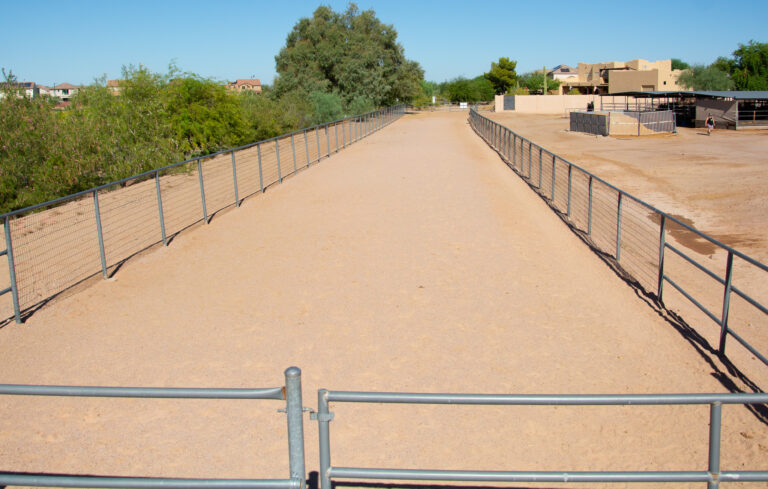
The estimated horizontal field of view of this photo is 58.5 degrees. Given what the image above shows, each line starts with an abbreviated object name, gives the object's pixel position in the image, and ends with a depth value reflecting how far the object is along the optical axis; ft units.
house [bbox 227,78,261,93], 597.93
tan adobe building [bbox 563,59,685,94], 314.47
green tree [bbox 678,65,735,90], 273.95
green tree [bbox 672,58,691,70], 624.51
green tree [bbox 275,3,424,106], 199.82
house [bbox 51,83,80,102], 523.54
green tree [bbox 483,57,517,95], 442.18
